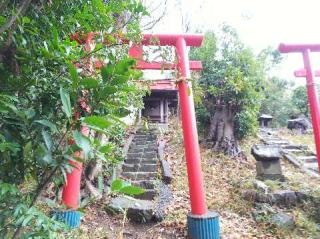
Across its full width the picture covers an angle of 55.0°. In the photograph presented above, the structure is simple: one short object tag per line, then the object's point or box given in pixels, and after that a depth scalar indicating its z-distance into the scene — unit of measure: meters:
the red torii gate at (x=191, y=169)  4.44
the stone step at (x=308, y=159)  9.74
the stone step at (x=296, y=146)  11.16
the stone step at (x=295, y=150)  10.68
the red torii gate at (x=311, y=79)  6.52
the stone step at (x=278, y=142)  11.58
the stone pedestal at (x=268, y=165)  6.85
